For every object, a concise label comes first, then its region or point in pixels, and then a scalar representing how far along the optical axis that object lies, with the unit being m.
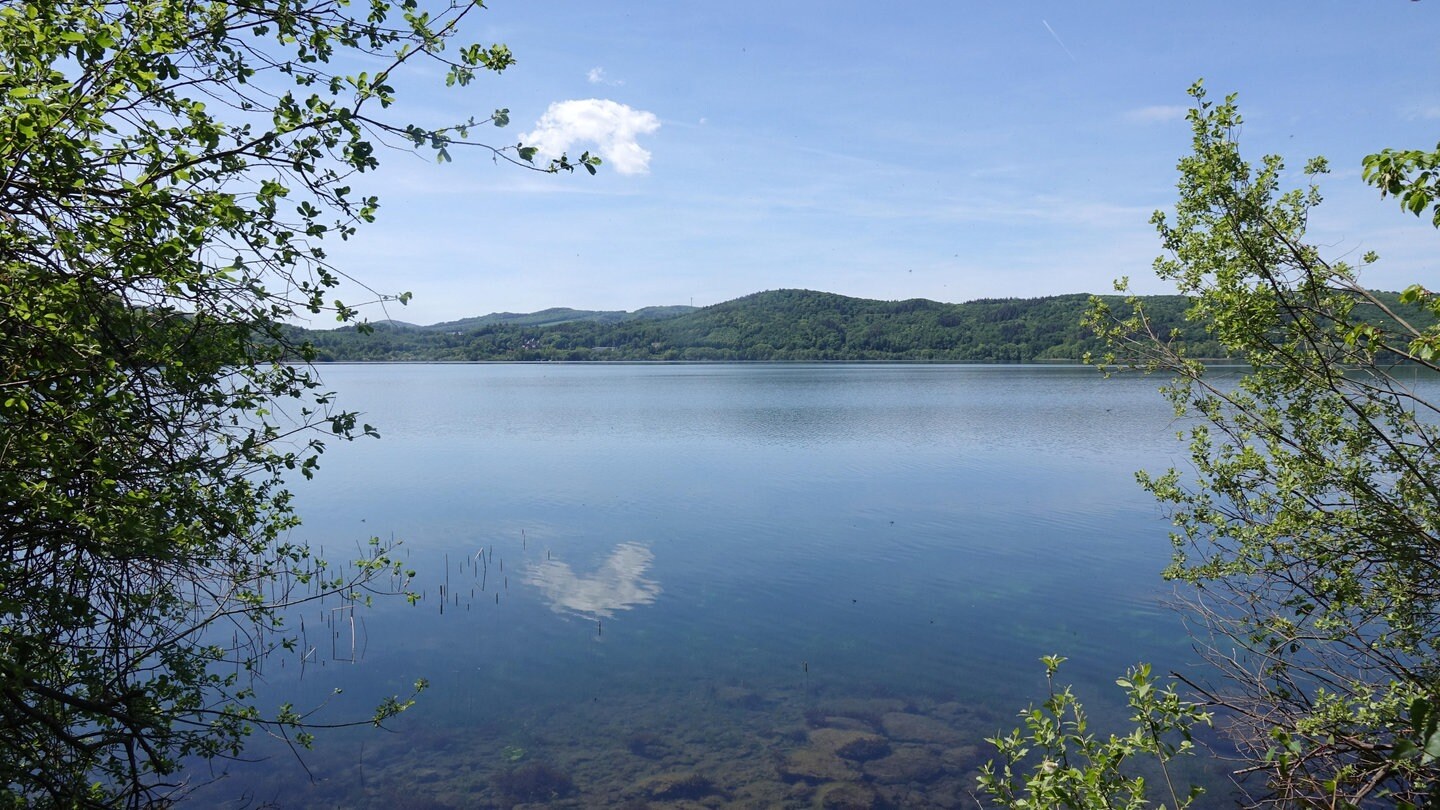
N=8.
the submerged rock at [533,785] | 9.78
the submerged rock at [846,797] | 9.49
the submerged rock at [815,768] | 10.06
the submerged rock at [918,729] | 10.94
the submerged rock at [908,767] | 10.00
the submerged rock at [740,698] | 12.00
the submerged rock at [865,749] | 10.54
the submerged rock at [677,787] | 9.79
